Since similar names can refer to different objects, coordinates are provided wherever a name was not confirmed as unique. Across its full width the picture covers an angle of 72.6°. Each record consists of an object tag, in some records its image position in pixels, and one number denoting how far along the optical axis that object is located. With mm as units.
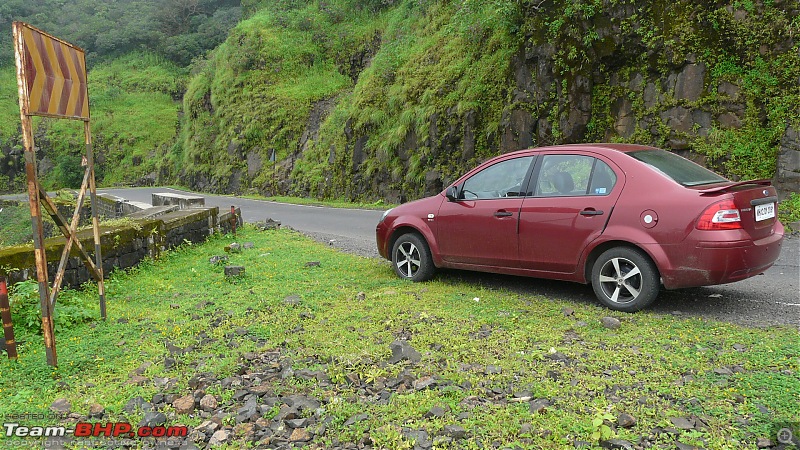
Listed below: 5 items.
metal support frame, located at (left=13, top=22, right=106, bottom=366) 4246
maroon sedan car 4797
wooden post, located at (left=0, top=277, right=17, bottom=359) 4586
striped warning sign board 4234
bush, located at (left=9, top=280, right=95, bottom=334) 5398
